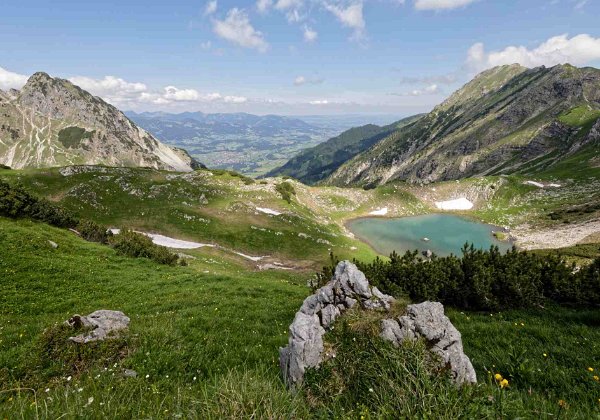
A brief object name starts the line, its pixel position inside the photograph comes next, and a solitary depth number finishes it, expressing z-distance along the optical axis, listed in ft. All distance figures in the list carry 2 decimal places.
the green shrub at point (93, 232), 128.57
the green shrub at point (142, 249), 113.80
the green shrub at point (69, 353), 30.71
